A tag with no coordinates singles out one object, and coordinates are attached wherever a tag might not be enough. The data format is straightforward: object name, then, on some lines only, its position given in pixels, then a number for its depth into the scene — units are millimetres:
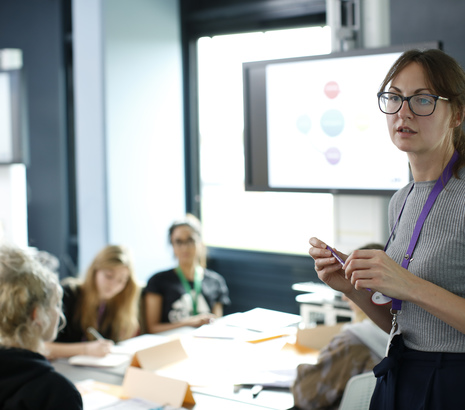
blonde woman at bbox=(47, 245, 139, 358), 3379
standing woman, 1233
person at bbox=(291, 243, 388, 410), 2215
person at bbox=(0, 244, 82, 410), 1790
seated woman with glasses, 3875
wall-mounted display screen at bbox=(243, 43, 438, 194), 3518
